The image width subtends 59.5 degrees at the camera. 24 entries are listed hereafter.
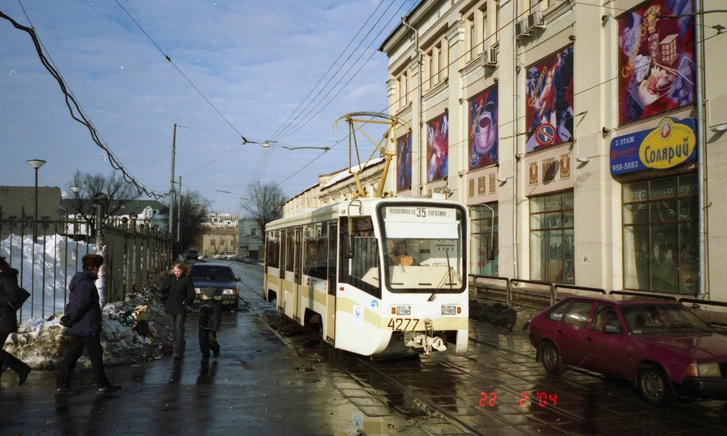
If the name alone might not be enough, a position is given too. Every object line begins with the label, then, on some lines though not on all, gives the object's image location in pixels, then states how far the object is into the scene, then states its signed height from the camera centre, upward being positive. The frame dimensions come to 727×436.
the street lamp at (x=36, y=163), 16.42 +2.04
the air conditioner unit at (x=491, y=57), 24.09 +7.02
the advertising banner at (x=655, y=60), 15.43 +4.68
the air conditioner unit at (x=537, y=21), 21.25 +7.42
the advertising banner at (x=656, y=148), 15.27 +2.42
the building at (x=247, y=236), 124.62 +0.95
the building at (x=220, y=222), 165.81 +5.31
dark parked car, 21.19 -1.40
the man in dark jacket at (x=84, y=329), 8.45 -1.19
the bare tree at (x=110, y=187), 78.12 +6.74
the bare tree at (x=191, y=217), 87.00 +3.28
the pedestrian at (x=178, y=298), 11.45 -1.04
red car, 7.97 -1.46
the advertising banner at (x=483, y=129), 24.69 +4.51
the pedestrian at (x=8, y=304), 8.34 -0.84
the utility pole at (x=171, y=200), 42.34 +2.71
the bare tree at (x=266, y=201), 97.69 +6.20
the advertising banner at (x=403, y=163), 34.28 +4.33
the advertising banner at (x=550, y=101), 20.00 +4.65
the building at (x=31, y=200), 62.28 +3.93
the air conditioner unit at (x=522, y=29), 21.80 +7.35
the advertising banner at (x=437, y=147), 29.17 +4.44
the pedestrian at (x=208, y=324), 11.40 -1.51
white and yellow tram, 10.45 -0.60
